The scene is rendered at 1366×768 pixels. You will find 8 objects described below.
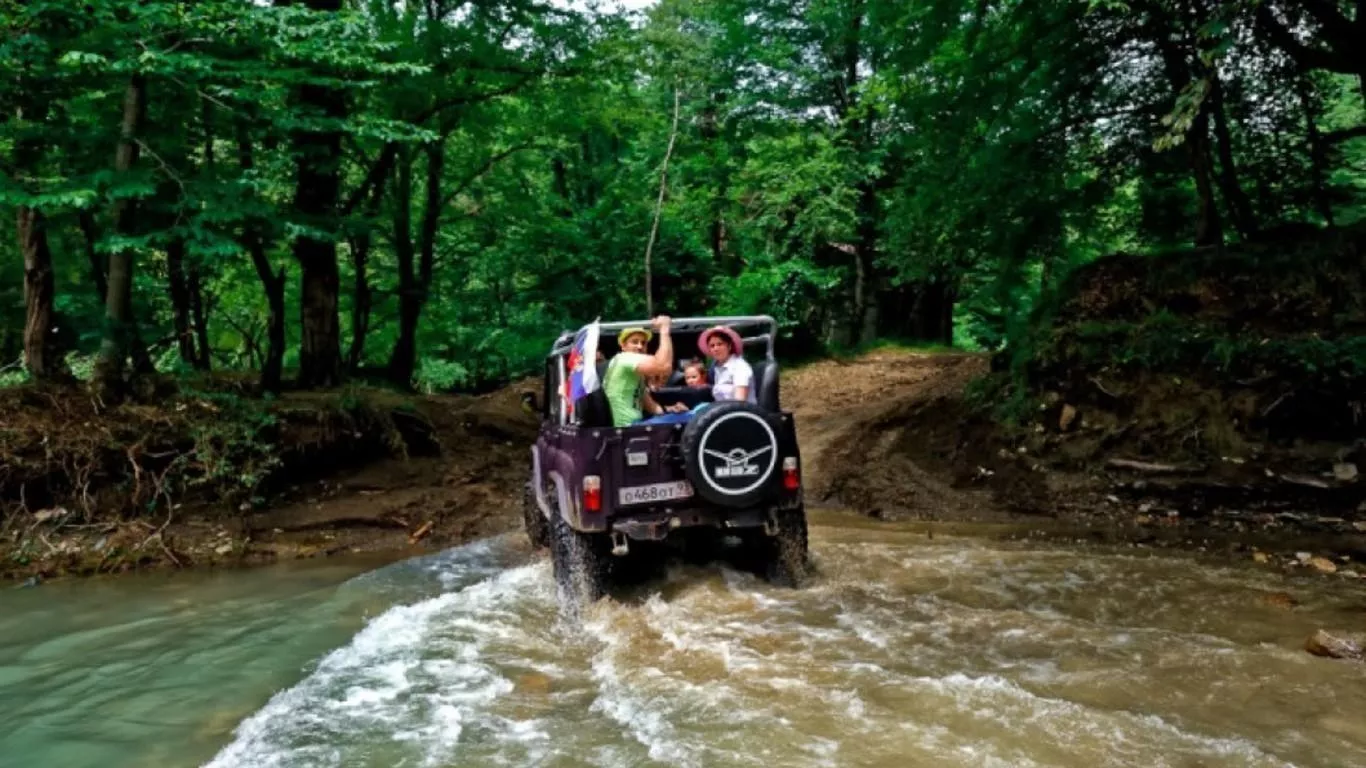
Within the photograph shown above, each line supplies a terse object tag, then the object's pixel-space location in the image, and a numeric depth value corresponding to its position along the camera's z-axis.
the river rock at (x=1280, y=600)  5.33
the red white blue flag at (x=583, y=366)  5.80
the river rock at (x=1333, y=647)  4.28
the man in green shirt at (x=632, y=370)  5.86
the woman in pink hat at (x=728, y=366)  6.24
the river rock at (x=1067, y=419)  9.39
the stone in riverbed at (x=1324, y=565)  6.21
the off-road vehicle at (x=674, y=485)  5.34
